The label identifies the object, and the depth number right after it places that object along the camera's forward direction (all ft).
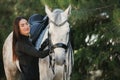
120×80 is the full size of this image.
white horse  26.52
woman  26.11
